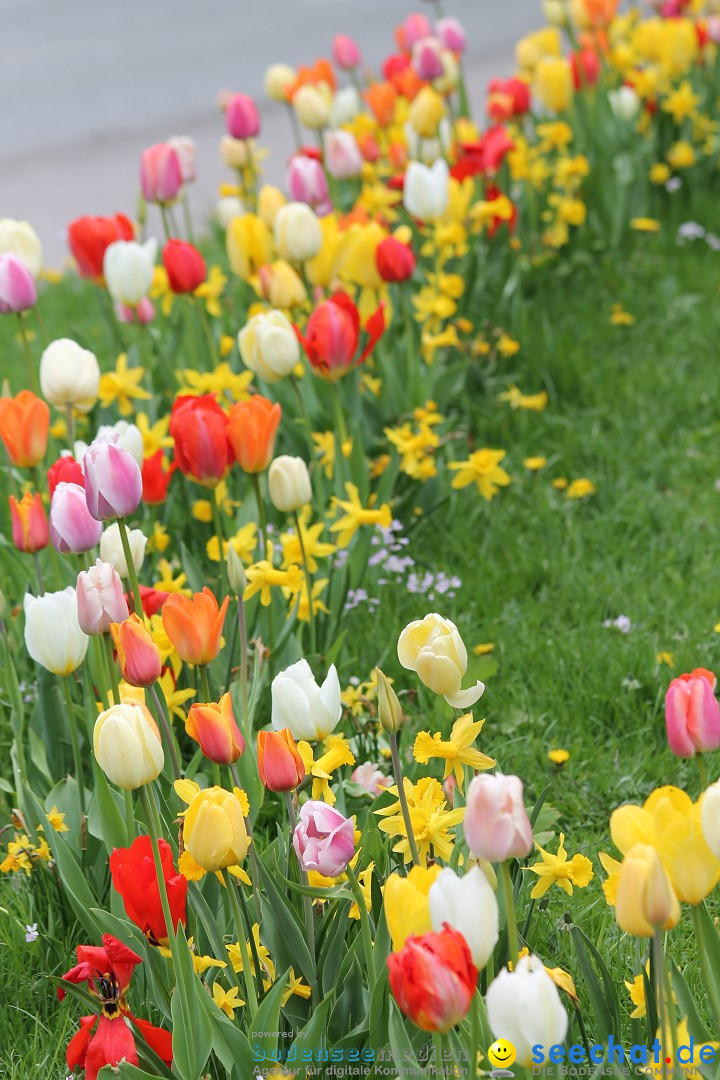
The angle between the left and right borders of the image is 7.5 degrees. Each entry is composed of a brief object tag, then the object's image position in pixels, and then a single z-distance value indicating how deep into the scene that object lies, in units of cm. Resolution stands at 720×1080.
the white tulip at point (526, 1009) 328
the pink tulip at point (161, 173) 450
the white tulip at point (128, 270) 428
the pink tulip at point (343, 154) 513
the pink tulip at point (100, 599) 355
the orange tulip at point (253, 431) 383
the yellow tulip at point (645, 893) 328
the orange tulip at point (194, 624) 354
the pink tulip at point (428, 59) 558
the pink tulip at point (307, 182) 462
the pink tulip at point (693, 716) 341
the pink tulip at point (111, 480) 356
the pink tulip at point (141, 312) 453
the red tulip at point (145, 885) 348
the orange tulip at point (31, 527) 378
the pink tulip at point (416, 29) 632
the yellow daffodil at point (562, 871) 354
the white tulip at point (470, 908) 330
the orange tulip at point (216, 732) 345
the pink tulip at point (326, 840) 345
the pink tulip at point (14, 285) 410
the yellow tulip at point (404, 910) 332
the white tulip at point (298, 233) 424
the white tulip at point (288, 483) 382
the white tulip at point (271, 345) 403
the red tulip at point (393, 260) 426
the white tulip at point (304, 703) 350
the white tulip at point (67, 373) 394
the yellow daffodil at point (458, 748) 351
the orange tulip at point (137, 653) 349
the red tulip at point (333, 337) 403
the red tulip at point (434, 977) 327
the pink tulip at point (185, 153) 481
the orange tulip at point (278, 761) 346
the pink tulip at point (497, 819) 331
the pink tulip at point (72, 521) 362
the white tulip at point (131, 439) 392
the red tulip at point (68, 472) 371
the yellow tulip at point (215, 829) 340
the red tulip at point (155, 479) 400
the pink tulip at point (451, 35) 603
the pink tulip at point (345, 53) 630
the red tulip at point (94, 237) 438
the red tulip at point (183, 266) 425
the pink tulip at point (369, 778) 376
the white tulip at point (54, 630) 363
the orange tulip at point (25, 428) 386
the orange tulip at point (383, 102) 609
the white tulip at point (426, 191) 452
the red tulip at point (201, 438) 382
